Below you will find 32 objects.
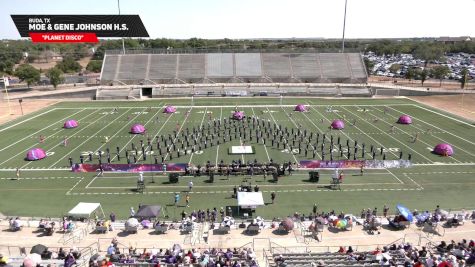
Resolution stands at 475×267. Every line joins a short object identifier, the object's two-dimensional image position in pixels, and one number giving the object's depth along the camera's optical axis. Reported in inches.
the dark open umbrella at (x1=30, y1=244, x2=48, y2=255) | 639.1
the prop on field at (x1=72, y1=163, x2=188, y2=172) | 1184.2
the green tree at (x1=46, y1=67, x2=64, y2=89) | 2913.4
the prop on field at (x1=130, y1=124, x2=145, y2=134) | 1620.3
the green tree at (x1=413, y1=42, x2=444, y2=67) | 5216.5
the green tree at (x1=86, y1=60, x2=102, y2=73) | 4065.0
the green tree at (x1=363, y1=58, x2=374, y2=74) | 4157.2
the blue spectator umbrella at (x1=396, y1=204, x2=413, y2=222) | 770.2
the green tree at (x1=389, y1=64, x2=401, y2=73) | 4297.2
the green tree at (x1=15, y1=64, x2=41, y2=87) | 2997.0
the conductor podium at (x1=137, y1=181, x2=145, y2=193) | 1036.2
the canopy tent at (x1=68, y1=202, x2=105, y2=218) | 809.5
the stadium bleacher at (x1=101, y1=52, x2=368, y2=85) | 3029.0
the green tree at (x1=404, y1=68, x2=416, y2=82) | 3275.1
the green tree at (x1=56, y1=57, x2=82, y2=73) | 4082.2
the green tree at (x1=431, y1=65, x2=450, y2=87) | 3248.0
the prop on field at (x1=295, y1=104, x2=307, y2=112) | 2076.8
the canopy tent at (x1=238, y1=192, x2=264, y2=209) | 853.2
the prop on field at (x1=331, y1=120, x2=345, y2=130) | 1652.3
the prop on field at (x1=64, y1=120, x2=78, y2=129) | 1727.4
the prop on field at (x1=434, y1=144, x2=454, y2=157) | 1309.1
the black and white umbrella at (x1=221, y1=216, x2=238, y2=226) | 782.8
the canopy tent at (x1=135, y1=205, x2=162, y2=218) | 801.6
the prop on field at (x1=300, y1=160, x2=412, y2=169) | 1205.1
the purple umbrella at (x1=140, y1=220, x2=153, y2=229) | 798.5
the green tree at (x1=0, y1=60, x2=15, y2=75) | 3693.2
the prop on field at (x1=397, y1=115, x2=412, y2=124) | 1766.4
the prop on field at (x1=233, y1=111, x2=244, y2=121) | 1834.4
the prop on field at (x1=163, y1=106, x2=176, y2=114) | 2054.3
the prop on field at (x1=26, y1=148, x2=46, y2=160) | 1283.2
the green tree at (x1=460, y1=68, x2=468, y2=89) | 2545.3
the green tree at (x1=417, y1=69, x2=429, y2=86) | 3042.1
